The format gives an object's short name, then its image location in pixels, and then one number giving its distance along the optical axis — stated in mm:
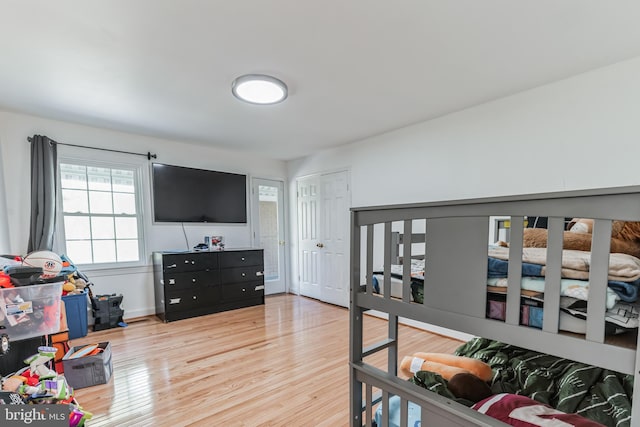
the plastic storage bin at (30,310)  1761
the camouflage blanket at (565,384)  1083
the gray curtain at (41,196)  2922
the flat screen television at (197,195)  3777
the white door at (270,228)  4750
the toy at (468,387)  1124
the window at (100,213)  3256
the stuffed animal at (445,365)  1355
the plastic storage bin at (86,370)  2021
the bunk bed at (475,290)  678
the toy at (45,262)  2318
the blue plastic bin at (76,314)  2844
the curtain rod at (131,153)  3225
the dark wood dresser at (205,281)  3479
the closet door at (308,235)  4531
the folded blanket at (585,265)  734
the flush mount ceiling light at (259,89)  2148
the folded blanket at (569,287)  726
